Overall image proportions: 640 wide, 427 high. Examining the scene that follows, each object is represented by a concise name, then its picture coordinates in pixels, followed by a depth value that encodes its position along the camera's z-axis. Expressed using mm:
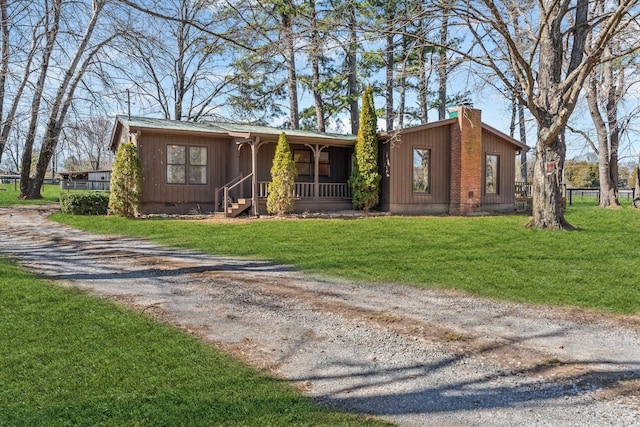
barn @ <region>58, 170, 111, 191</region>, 39562
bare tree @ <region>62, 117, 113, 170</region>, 16523
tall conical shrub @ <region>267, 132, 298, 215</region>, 15133
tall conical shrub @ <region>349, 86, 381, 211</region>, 16844
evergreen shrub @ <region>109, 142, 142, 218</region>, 14172
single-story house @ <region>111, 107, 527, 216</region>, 15789
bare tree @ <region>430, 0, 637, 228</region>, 10234
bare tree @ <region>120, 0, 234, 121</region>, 27456
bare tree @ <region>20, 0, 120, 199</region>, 7426
